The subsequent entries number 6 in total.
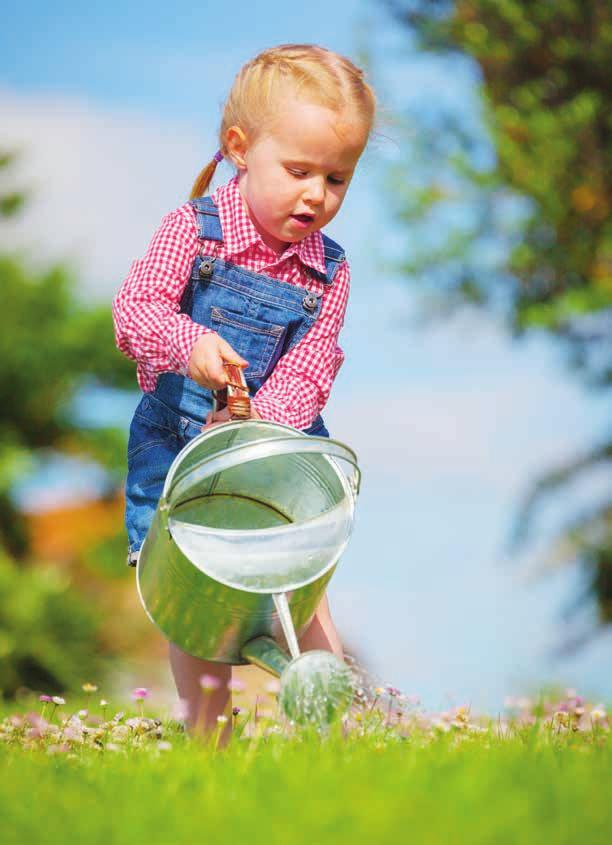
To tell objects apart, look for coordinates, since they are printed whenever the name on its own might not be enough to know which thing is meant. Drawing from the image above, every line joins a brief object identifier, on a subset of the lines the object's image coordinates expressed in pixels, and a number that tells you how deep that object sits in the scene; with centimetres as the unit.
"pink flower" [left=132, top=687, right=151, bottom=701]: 538
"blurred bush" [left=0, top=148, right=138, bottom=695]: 1617
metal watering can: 439
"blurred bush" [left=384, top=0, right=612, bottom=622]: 1506
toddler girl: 572
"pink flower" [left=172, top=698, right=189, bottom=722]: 505
